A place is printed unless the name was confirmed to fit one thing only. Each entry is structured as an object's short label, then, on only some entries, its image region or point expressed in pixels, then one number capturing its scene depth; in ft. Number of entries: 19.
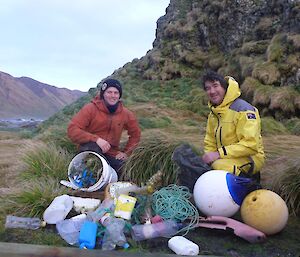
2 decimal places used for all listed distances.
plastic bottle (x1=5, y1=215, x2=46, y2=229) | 8.04
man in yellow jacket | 8.67
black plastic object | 9.14
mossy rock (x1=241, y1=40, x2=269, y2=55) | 32.00
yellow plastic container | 8.08
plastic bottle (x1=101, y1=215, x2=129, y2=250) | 7.17
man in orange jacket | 10.92
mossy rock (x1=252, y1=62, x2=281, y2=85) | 25.62
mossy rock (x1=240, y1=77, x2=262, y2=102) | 25.78
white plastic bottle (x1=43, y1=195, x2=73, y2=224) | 8.27
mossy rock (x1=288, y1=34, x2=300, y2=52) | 26.24
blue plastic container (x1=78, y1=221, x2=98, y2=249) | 7.12
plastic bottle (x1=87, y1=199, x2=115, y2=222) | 8.10
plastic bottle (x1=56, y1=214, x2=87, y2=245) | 7.43
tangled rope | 8.18
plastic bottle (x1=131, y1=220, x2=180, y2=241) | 7.50
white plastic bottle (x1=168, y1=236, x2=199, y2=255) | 6.88
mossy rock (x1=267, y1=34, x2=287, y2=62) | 27.19
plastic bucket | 10.15
